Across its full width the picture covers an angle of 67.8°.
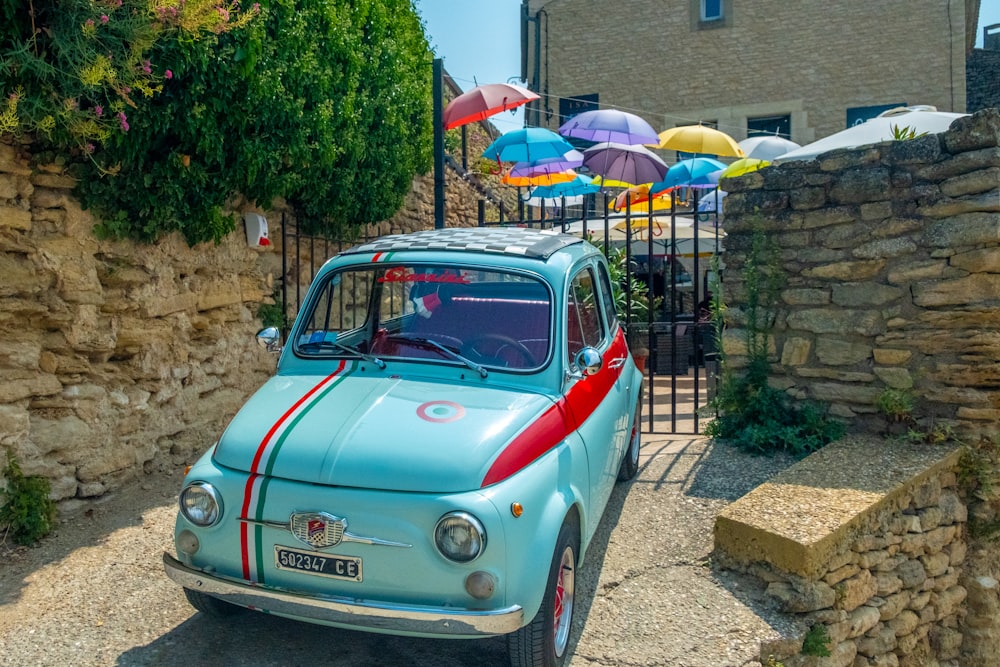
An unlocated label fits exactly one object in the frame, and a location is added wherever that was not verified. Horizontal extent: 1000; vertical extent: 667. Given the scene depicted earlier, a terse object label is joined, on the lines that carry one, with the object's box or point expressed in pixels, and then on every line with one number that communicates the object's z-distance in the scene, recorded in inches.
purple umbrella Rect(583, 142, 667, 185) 454.6
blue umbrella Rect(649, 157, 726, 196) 470.6
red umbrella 330.3
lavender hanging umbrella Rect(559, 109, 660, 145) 421.7
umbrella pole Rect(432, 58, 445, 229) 285.2
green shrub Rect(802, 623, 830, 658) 147.4
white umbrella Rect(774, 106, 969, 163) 246.8
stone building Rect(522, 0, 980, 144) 645.9
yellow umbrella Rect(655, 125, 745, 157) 420.2
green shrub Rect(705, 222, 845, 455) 225.9
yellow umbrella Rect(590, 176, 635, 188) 497.5
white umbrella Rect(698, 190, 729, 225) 491.8
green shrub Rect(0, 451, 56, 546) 165.9
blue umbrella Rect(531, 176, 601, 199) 520.1
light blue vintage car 106.0
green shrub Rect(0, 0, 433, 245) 158.9
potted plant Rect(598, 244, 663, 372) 310.5
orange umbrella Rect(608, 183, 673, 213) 487.5
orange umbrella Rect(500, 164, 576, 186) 488.4
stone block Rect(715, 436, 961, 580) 154.7
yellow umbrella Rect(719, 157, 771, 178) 399.2
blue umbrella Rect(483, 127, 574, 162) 419.8
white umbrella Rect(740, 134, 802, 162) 440.5
